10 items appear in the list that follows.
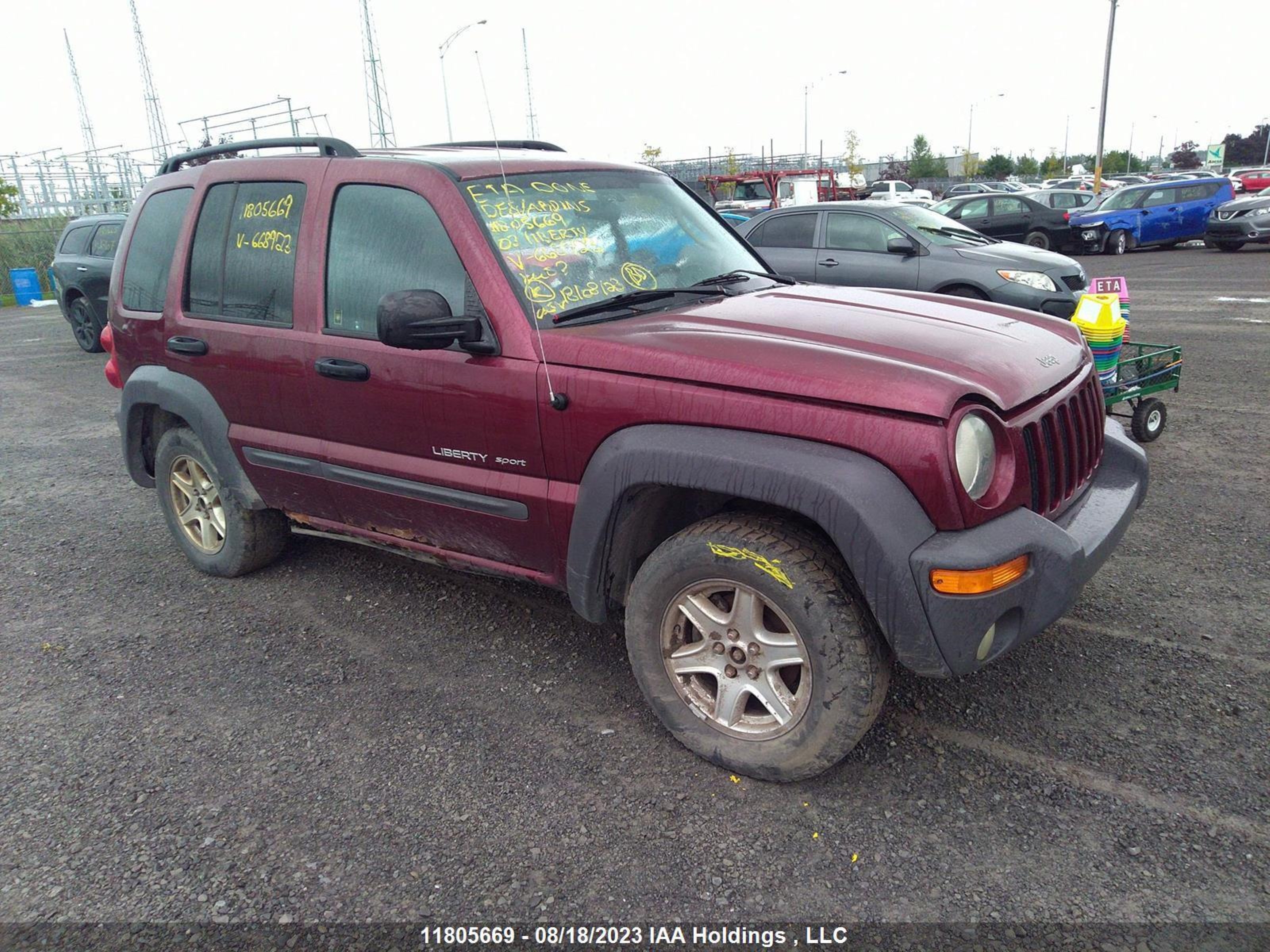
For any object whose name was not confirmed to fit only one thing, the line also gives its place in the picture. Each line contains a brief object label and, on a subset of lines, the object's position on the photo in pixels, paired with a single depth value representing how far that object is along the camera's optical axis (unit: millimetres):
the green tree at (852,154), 55312
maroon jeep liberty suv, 2572
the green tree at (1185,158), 78250
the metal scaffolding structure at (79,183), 24891
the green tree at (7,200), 22250
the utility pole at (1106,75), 31719
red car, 33438
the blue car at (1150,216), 21281
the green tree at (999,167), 74062
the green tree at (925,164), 74469
